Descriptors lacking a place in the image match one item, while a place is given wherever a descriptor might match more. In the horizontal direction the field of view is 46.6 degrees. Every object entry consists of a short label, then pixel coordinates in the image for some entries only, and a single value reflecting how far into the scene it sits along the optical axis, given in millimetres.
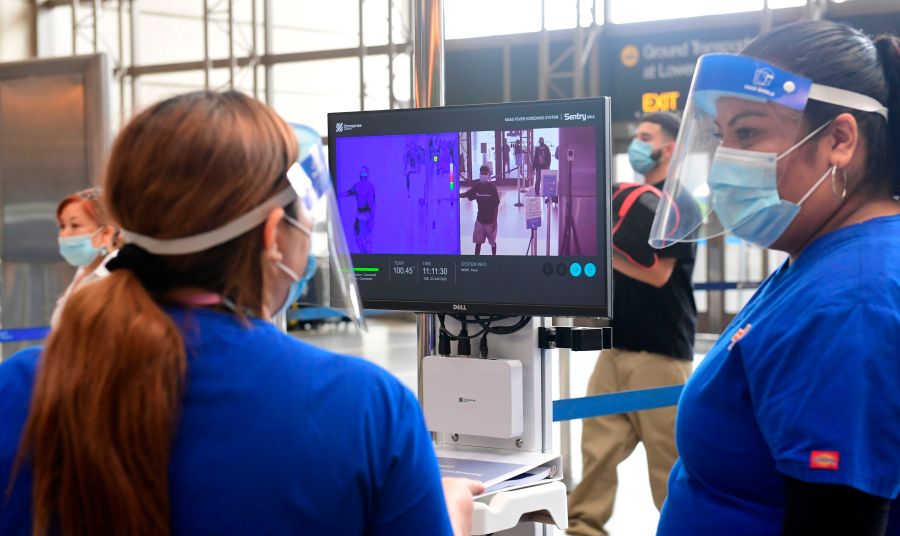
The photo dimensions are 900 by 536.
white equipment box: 2225
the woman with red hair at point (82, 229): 4020
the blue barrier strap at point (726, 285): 6418
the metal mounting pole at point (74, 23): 13172
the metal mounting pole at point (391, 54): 11195
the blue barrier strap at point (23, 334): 5039
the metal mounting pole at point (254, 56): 12166
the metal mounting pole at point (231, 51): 12133
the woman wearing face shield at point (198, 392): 1090
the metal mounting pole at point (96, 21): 13094
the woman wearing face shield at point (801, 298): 1273
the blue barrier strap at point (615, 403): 3184
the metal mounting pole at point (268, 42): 12078
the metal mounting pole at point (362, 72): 11462
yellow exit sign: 8703
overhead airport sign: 8609
